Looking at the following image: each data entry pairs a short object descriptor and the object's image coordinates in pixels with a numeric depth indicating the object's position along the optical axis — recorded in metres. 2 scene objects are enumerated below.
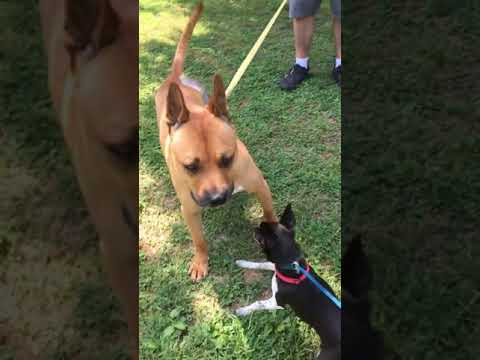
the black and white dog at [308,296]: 1.67
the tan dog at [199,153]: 1.70
